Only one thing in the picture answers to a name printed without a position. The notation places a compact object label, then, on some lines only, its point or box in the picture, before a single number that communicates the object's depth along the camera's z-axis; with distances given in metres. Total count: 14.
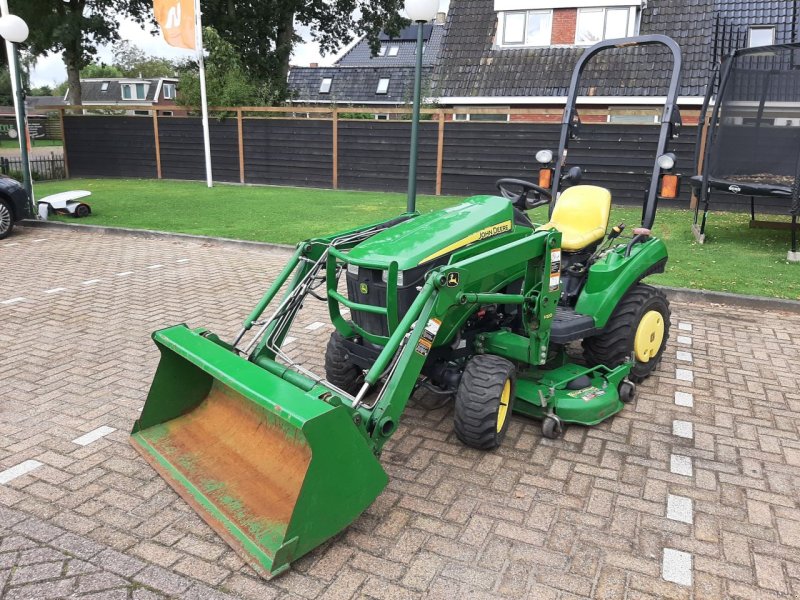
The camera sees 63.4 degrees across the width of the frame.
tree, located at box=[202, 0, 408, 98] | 23.08
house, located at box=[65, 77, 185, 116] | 53.50
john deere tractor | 2.72
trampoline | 9.38
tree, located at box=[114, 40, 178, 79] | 70.81
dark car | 9.83
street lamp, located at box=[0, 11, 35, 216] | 9.98
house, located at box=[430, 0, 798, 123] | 17.67
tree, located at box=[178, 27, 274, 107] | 17.56
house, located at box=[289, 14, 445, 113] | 28.45
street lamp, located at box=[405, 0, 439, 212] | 7.29
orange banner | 15.36
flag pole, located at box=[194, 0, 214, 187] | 15.21
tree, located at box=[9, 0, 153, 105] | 22.41
